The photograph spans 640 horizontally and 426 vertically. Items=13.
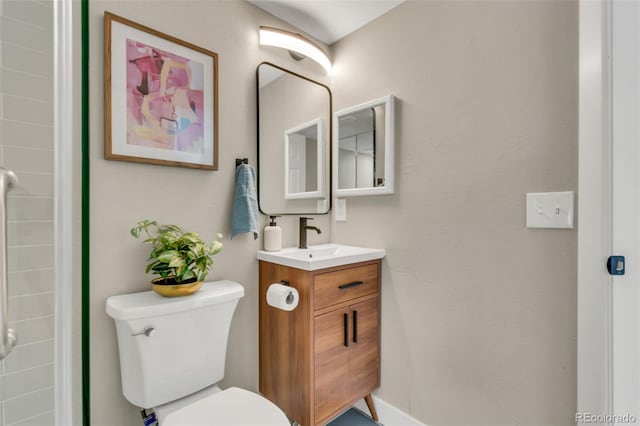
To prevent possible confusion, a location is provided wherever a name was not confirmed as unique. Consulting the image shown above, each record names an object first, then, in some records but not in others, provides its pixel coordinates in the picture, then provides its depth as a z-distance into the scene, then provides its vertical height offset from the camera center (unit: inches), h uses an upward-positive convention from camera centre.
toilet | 40.6 -22.5
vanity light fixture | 64.1 +37.6
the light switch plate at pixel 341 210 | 74.1 +0.1
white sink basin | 53.0 -9.1
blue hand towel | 57.8 +1.1
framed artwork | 46.1 +19.1
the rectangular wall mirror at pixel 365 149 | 63.3 +14.2
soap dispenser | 63.3 -5.7
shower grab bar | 20.2 -4.1
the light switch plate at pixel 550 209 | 41.9 +0.0
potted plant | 44.7 -7.6
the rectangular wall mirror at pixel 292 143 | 64.4 +15.7
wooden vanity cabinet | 53.3 -25.4
